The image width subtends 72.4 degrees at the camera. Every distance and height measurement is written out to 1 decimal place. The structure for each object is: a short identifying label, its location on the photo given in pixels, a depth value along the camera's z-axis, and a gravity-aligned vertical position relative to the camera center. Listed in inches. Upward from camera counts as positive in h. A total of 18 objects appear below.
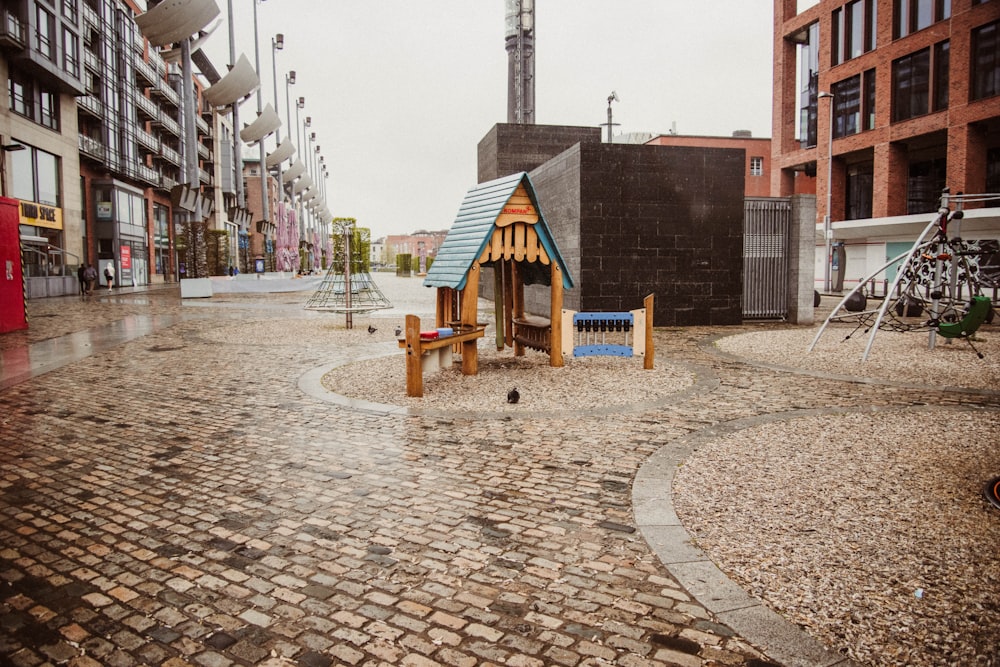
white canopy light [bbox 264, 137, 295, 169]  2642.7 +531.8
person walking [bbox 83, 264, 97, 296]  1294.3 +24.6
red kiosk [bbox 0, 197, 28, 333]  617.3 +17.5
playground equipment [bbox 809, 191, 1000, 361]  455.2 -2.6
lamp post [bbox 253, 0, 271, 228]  1818.4 +338.2
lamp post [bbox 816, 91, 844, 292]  1483.8 +127.0
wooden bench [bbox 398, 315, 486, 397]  325.1 -33.6
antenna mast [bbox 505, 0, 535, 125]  1283.2 +442.9
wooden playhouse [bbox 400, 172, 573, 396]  373.7 +16.7
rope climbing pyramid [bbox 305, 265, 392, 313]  1009.9 -18.0
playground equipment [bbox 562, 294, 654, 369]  403.5 -26.6
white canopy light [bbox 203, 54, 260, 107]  1689.2 +511.0
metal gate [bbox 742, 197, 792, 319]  700.7 +27.1
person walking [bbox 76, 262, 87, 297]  1299.2 +21.1
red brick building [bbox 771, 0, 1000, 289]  1246.9 +355.2
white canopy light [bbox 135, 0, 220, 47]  1217.4 +490.1
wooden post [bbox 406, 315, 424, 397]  324.5 -36.0
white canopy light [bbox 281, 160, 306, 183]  3442.7 +594.9
